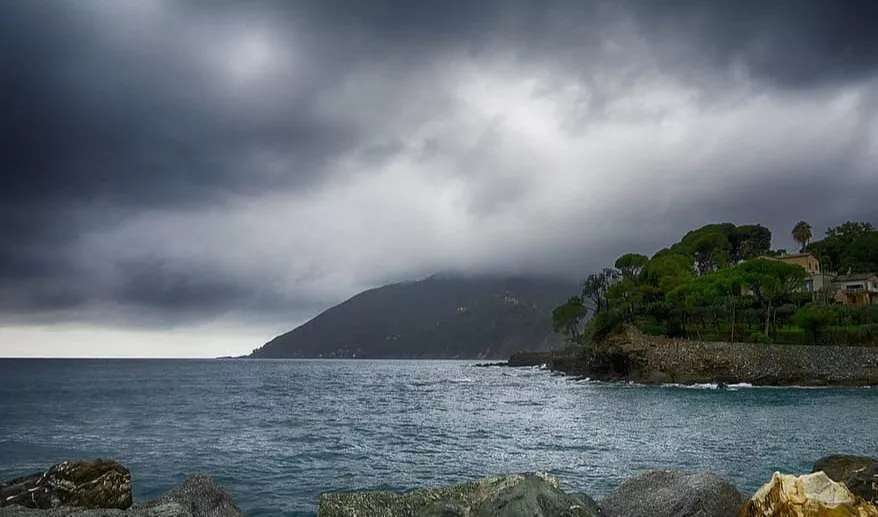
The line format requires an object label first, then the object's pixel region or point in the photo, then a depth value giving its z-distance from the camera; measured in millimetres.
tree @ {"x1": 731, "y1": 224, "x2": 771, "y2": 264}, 141638
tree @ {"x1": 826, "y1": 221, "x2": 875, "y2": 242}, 138250
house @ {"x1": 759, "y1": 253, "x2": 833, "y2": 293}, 111062
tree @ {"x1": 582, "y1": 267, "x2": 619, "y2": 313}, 131950
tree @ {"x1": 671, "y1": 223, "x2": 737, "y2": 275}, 131500
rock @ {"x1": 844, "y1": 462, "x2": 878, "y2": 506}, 9469
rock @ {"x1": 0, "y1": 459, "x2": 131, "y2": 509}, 10969
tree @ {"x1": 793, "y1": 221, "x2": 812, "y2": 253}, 144375
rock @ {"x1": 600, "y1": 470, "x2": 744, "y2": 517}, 9781
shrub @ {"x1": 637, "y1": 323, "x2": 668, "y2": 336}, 97375
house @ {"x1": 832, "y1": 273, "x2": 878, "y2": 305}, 102000
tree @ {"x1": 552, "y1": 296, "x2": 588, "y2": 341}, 170500
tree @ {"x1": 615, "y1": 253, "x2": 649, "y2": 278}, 127812
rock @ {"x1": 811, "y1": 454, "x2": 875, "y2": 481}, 12007
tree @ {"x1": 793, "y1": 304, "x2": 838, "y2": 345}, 84125
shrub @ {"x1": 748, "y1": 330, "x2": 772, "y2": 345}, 85038
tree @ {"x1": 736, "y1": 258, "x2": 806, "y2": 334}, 88688
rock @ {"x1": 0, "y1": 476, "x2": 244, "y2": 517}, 9684
